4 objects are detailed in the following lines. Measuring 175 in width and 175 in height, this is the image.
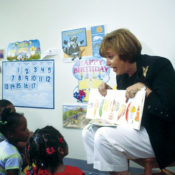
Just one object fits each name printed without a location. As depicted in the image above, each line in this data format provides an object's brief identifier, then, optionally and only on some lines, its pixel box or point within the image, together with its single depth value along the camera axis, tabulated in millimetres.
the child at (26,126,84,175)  830
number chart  1872
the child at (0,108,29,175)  1068
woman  915
